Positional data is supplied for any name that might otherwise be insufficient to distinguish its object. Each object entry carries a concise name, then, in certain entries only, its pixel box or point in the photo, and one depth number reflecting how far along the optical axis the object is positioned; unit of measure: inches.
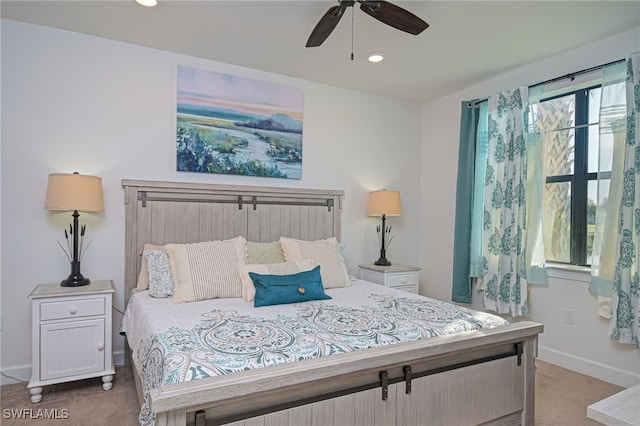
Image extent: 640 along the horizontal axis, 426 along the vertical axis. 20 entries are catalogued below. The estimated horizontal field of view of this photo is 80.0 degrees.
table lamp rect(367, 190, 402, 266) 160.4
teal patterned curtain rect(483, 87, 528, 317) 136.3
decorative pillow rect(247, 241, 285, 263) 122.6
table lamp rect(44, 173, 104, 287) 104.3
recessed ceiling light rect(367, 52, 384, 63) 129.5
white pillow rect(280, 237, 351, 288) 124.1
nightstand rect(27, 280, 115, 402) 98.6
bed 56.0
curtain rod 116.8
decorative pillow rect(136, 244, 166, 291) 116.7
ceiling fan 78.7
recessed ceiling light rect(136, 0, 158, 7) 98.8
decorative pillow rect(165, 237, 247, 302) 103.8
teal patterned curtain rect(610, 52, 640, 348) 107.2
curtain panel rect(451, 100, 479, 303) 157.1
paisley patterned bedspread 61.7
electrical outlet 126.4
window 126.7
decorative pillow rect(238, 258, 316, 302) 104.0
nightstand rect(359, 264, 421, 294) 150.3
